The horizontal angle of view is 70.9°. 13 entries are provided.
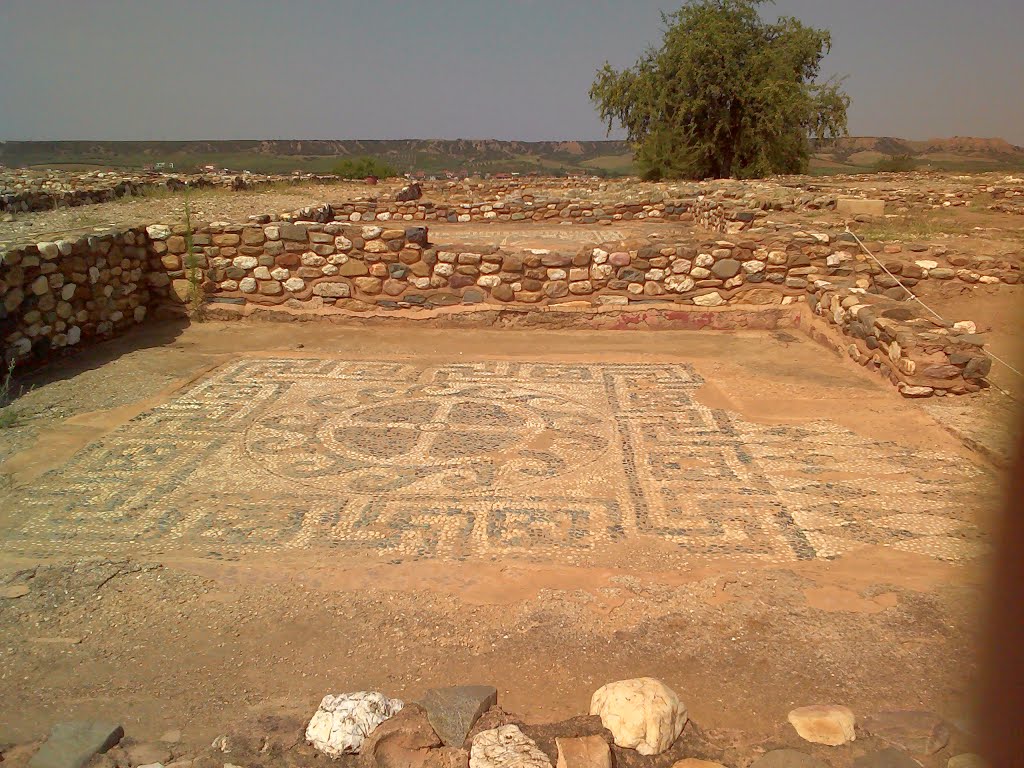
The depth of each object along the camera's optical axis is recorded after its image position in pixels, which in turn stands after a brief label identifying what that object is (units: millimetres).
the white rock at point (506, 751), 2053
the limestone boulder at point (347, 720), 2150
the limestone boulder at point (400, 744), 2107
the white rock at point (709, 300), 7340
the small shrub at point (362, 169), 27562
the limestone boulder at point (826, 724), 2184
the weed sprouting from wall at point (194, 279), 7418
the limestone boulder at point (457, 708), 2182
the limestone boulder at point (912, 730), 2125
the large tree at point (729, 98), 23750
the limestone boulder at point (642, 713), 2139
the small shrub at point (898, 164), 30719
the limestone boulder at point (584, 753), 2049
